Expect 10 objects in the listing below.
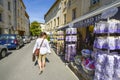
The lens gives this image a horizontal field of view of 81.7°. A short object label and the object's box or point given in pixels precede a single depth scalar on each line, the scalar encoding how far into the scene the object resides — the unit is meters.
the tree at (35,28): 36.80
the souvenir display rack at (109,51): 1.78
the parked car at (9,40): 8.18
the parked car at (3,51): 5.31
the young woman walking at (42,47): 3.38
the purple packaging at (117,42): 1.80
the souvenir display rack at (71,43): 4.06
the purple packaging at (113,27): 1.82
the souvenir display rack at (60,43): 5.81
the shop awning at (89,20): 2.38
